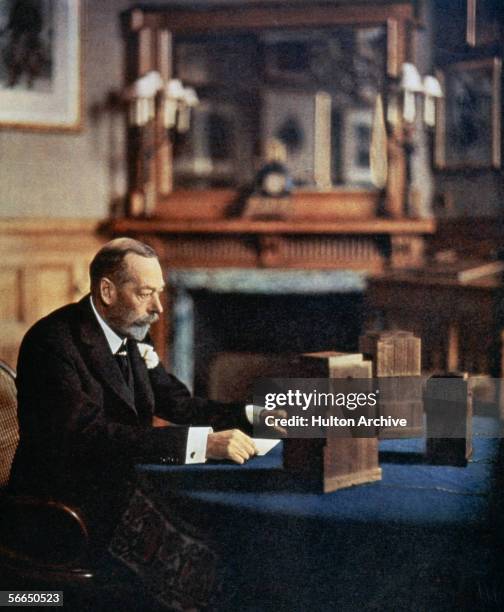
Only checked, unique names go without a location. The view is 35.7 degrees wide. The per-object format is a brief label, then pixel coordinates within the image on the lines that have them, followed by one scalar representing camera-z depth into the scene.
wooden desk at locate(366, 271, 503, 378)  3.12
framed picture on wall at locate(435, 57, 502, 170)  3.40
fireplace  3.89
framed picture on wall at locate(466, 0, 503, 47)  2.98
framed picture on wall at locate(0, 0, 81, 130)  3.25
